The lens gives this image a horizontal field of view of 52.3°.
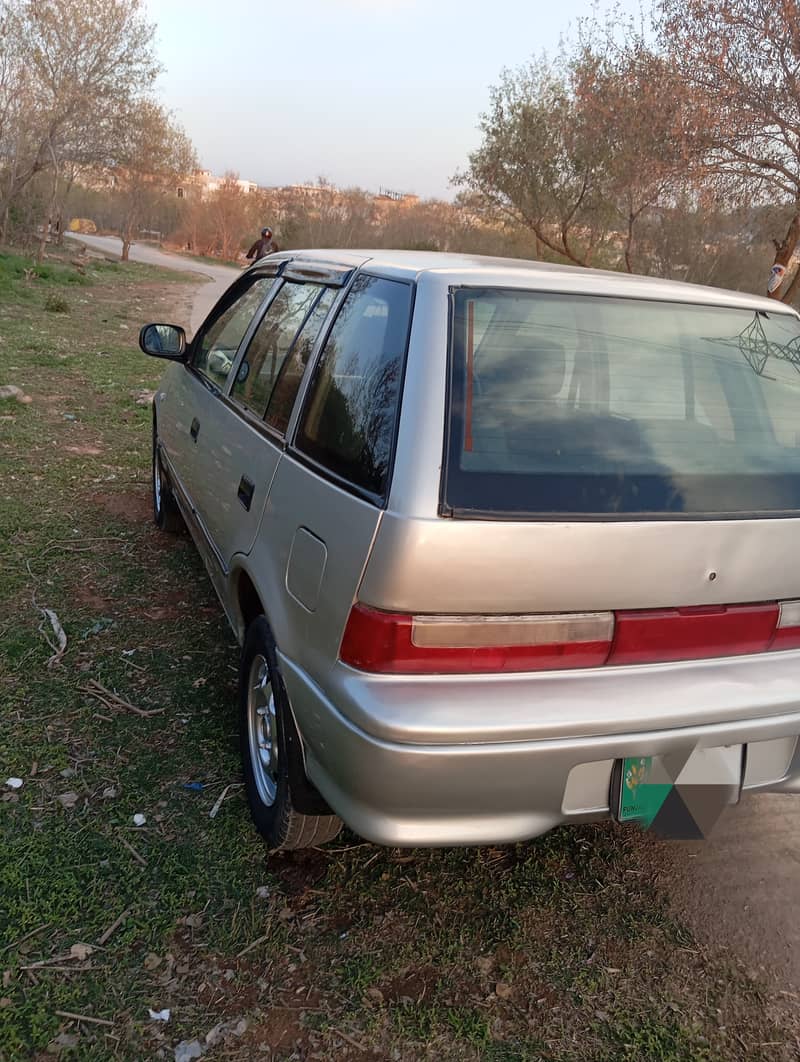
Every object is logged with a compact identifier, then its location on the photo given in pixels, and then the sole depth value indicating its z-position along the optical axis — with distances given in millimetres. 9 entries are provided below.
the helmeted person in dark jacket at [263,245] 18734
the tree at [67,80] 21641
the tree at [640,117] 12672
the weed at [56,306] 14352
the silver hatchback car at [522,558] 1829
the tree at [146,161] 25969
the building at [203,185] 40309
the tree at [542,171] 22000
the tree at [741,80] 11625
